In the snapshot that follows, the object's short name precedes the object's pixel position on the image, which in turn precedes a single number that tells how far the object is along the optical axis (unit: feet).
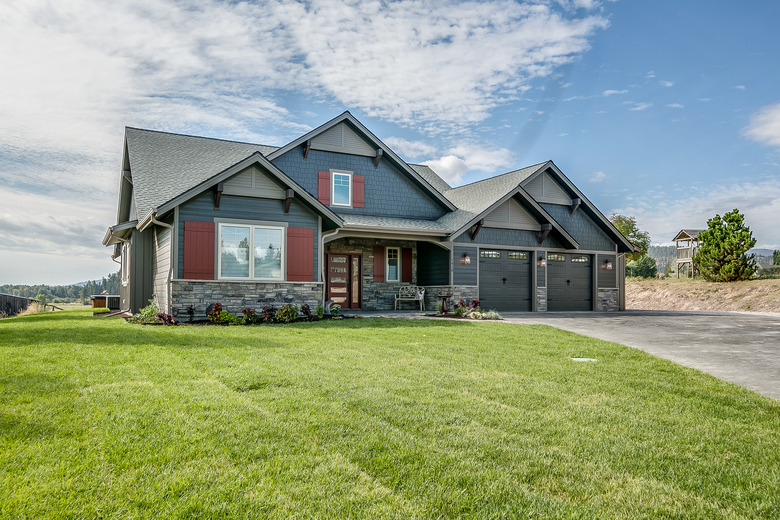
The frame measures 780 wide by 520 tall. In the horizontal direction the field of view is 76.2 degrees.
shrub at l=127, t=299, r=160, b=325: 37.64
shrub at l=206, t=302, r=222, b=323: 37.81
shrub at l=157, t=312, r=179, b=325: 36.65
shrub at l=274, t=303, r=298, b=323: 39.65
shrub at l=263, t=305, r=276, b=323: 39.89
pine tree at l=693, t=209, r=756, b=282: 76.38
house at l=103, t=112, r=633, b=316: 40.37
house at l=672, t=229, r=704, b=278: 108.17
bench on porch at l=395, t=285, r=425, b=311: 57.47
